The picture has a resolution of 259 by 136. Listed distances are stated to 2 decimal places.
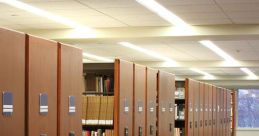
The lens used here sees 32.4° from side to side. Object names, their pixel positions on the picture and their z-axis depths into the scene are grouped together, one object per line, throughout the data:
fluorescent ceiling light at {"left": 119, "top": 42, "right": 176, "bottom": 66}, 12.38
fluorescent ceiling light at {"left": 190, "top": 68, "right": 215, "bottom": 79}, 19.51
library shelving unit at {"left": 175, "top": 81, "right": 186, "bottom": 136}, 8.24
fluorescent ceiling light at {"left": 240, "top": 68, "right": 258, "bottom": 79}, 18.79
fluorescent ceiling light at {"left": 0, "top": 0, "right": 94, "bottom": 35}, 7.49
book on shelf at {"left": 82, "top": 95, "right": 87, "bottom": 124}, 5.40
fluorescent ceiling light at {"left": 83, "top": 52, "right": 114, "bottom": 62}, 14.60
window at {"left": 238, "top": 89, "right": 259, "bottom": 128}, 23.62
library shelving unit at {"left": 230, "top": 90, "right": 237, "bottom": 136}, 14.37
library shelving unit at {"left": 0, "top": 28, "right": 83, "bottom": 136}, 3.15
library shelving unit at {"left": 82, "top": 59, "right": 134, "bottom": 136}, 5.13
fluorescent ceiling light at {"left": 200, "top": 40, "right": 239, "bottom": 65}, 11.90
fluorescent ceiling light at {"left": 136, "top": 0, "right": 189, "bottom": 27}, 7.45
